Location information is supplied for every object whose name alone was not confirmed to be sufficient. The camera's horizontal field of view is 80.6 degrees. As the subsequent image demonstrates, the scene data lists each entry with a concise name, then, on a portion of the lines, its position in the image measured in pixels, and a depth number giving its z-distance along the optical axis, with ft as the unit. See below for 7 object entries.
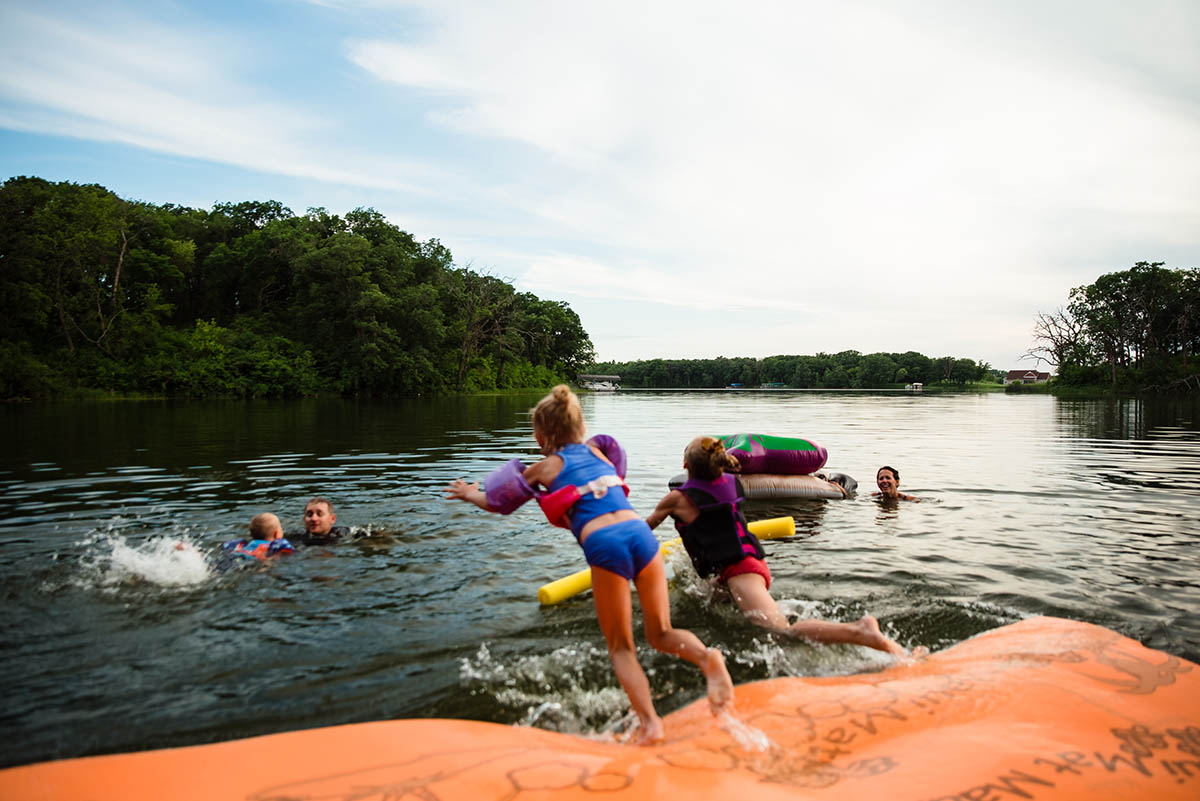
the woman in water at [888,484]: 34.55
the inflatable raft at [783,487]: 36.37
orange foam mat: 9.80
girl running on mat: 12.63
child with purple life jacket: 17.33
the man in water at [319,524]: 25.31
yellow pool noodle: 18.98
